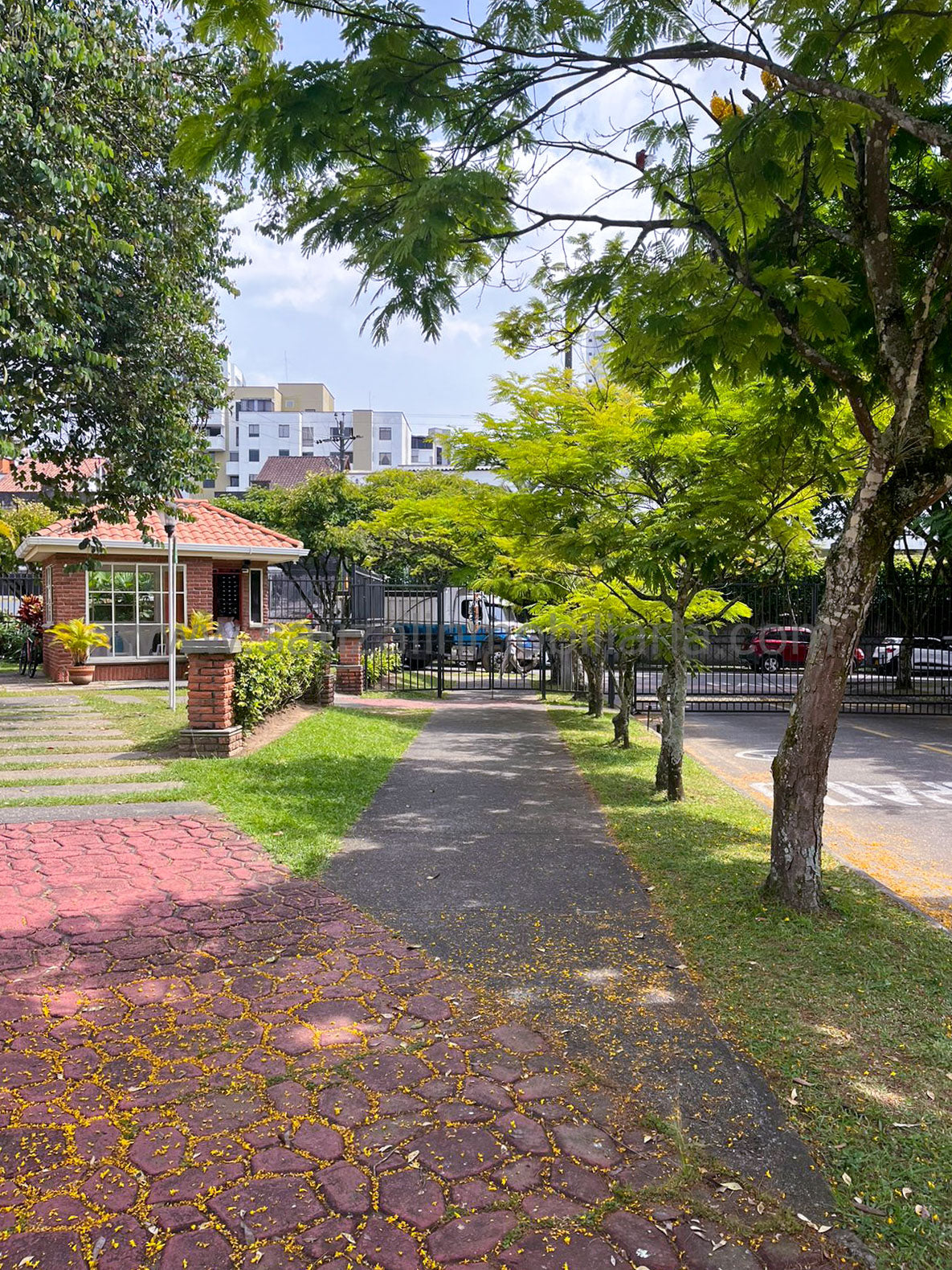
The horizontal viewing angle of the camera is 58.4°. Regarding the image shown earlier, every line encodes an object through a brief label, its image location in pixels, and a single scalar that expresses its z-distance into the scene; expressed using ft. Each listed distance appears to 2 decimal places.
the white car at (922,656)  73.31
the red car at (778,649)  83.46
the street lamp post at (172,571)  43.55
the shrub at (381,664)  64.18
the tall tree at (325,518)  88.74
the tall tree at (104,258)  25.70
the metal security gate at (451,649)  65.77
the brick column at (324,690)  49.90
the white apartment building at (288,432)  256.52
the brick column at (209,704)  31.12
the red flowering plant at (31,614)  71.20
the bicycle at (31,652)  68.74
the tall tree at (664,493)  23.12
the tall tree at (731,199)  11.78
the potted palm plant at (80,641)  58.23
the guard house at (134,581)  61.41
